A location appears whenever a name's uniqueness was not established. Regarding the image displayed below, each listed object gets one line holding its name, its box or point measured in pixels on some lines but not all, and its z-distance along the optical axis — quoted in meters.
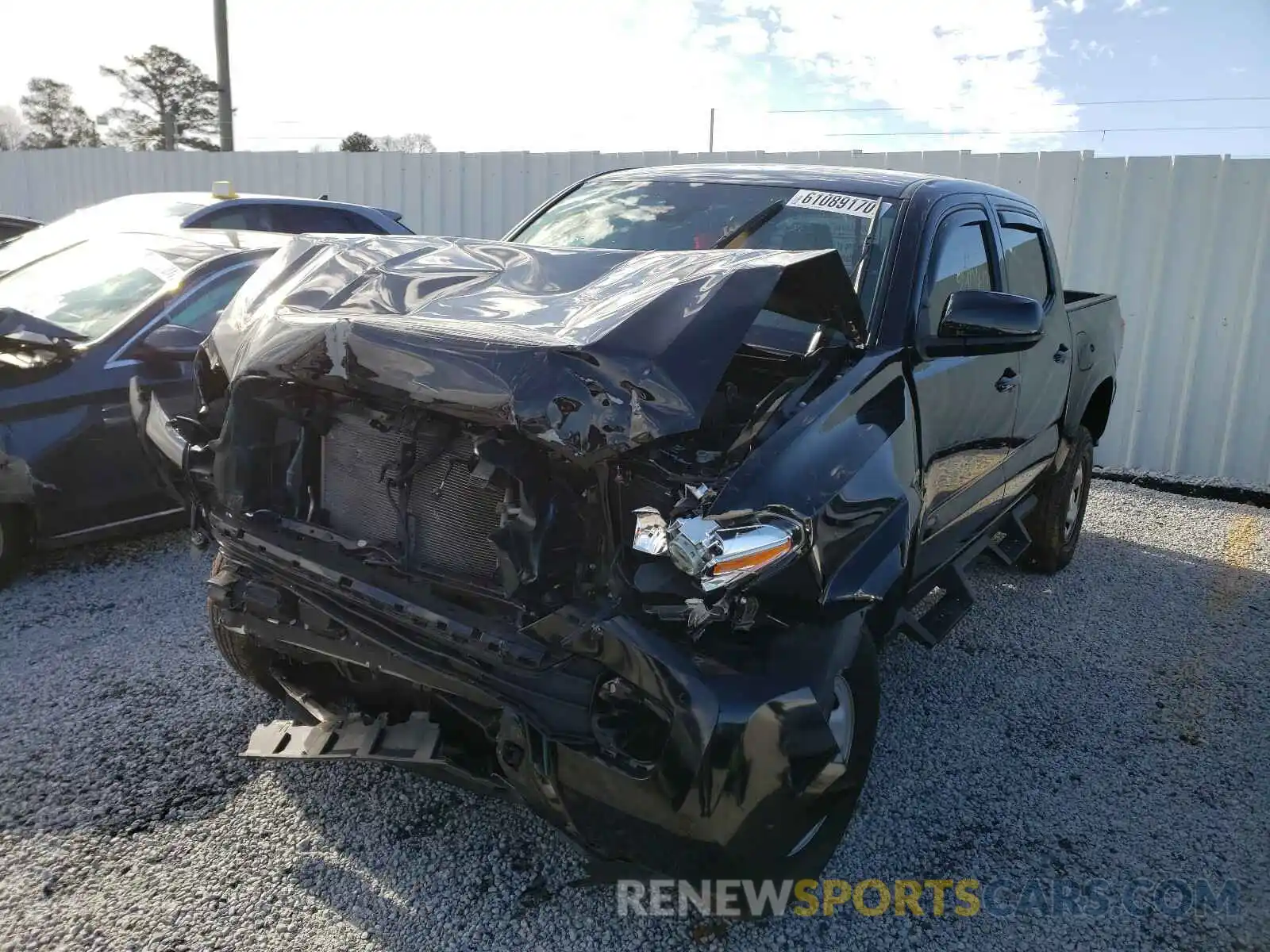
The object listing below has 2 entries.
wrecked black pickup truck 2.01
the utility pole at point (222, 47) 17.80
